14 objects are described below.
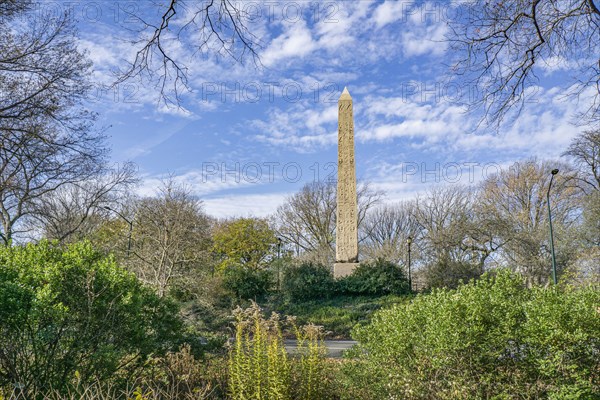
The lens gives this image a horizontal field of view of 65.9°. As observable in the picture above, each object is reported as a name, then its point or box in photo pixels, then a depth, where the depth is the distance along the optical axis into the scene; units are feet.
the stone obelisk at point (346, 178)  71.31
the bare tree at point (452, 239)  87.30
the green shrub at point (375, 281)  77.00
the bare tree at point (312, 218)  122.21
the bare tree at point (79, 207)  85.15
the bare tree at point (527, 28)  21.21
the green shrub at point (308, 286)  78.12
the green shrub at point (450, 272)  85.61
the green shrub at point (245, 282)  79.00
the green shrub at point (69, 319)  15.03
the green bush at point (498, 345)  13.46
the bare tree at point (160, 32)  17.97
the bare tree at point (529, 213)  93.40
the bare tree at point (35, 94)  38.61
